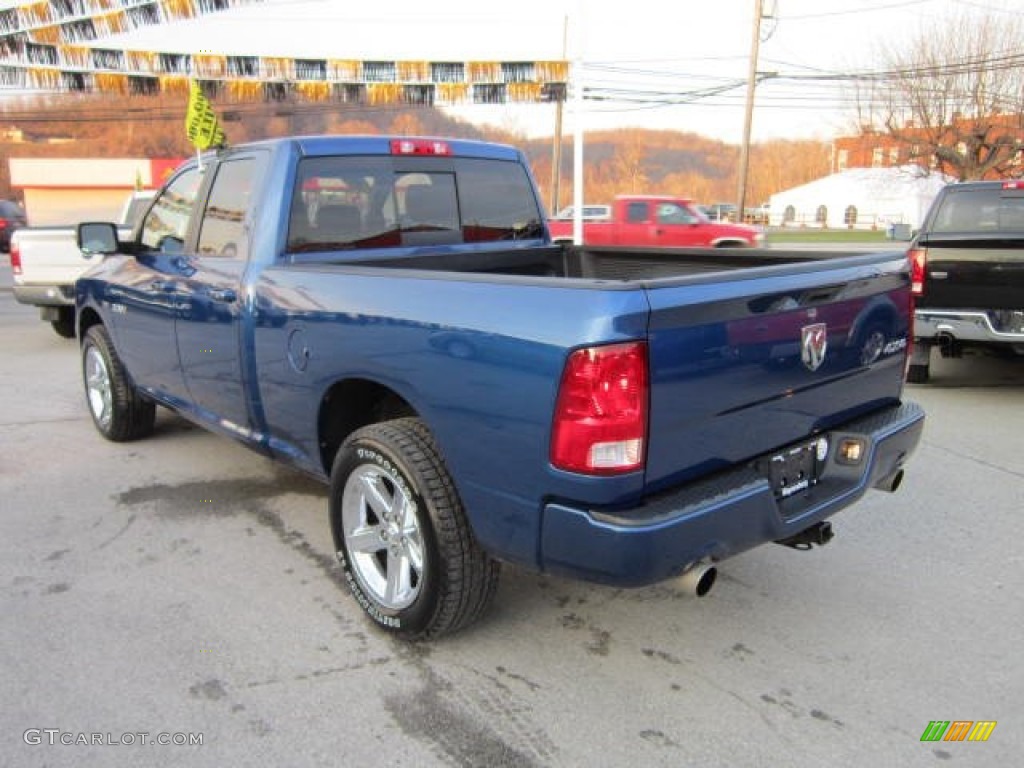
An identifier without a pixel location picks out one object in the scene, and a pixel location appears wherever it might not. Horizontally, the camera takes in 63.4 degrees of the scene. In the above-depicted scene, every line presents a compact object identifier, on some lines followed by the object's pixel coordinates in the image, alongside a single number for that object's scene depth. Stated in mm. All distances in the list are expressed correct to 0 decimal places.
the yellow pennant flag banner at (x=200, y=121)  8227
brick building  33853
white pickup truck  9523
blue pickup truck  2359
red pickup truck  18797
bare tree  32938
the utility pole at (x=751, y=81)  28750
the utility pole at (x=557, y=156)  33875
